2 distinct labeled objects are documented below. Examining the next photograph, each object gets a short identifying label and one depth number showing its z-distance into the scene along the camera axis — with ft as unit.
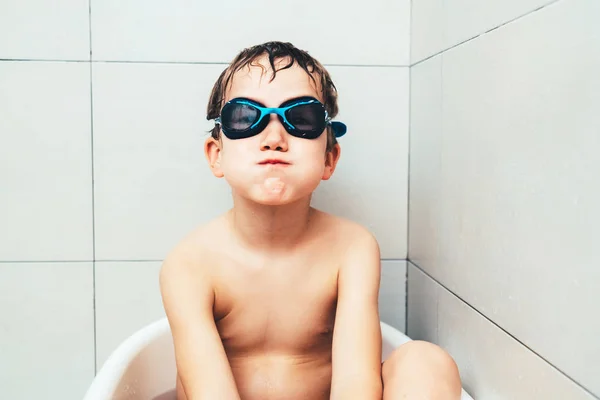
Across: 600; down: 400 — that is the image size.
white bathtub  3.00
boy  2.97
